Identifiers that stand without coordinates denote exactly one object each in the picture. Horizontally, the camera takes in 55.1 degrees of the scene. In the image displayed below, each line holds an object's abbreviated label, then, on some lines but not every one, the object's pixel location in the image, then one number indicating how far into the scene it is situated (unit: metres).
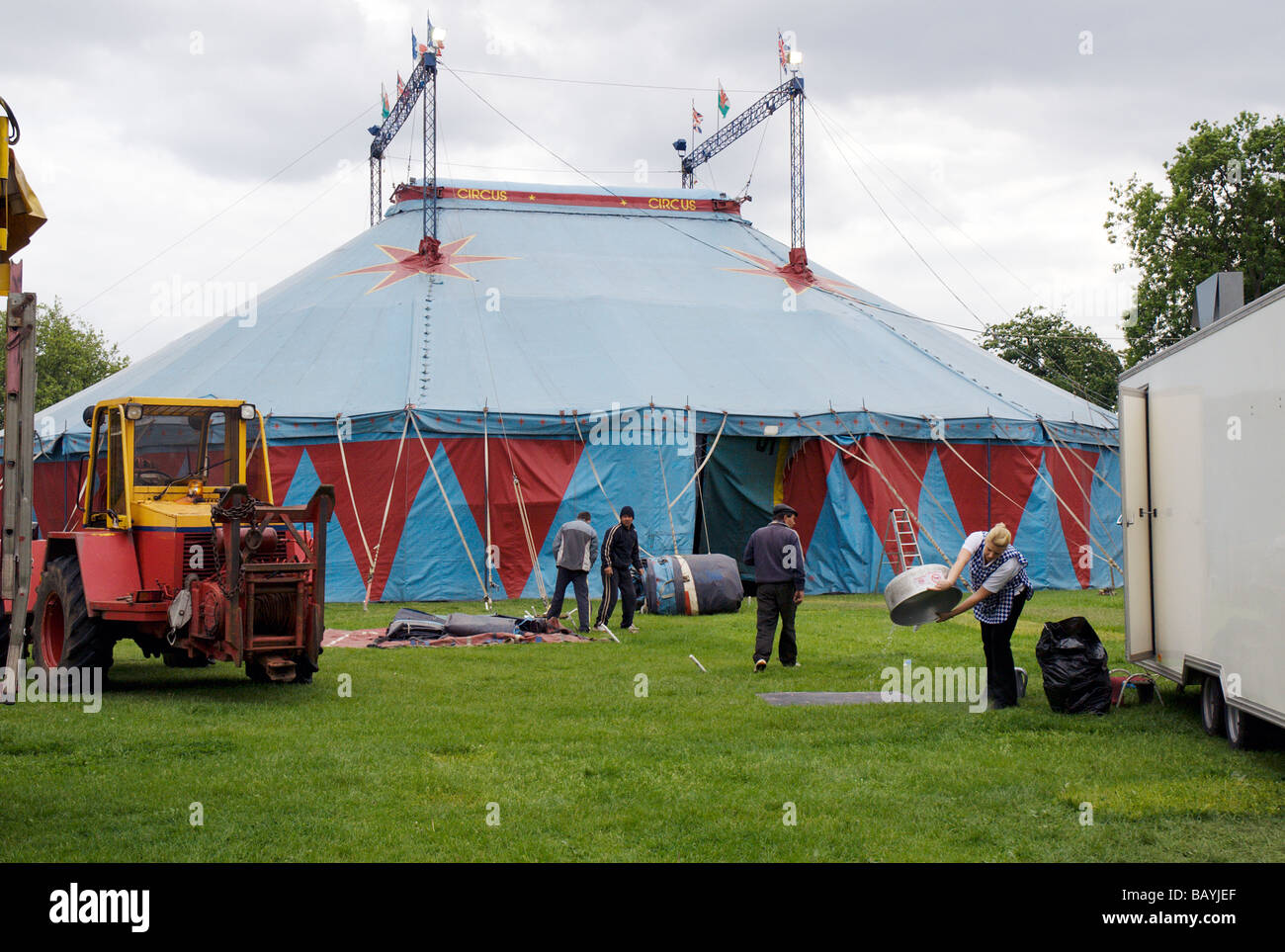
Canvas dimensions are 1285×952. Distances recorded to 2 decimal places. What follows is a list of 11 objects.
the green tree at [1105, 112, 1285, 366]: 29.06
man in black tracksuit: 14.86
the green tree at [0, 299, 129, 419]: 50.55
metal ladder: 19.53
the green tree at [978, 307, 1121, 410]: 45.34
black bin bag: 8.80
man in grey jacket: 14.73
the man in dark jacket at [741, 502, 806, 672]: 11.27
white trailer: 6.66
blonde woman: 8.88
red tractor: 9.51
